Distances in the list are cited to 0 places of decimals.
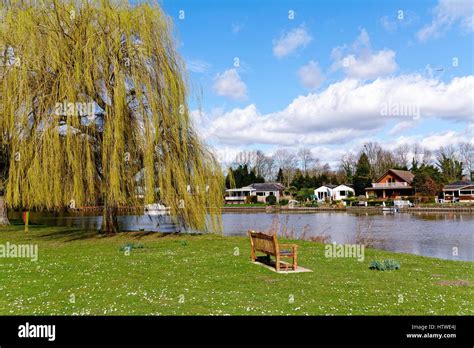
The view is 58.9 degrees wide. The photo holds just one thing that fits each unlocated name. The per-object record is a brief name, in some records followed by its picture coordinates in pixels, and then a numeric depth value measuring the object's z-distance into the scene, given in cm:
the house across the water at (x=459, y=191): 6700
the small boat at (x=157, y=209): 1770
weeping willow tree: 1602
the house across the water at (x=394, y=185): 7825
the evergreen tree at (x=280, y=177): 11166
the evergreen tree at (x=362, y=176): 8988
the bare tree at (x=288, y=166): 11256
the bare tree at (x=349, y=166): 10237
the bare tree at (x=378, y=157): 9675
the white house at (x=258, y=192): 9125
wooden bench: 1002
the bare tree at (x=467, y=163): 9294
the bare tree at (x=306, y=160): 11612
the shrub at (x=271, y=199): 7862
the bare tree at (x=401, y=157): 10219
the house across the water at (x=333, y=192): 8850
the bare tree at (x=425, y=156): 10121
